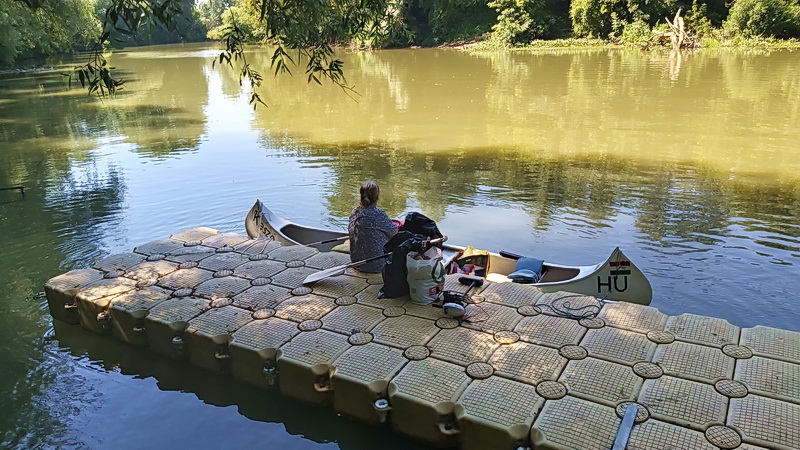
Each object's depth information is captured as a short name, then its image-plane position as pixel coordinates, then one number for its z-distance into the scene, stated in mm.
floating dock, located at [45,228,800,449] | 3836
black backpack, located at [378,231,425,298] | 5531
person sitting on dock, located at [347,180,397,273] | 6043
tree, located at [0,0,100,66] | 25778
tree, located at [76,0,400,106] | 4344
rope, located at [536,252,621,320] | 5223
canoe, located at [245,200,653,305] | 6289
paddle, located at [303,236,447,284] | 6105
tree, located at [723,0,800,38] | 32281
